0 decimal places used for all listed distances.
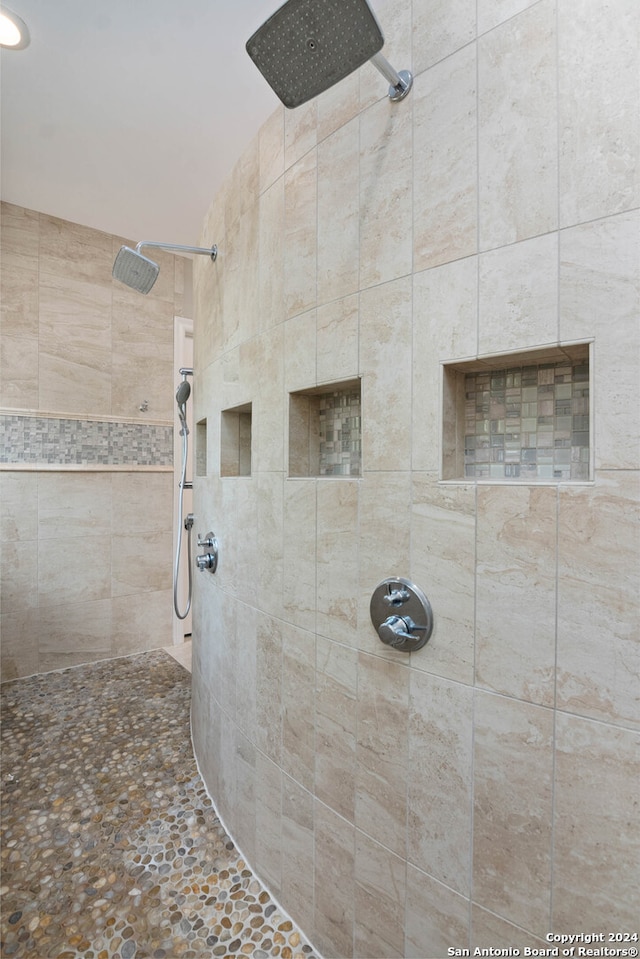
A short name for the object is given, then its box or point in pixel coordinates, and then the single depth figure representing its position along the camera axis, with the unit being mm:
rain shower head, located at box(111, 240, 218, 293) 1667
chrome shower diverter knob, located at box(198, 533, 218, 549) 1729
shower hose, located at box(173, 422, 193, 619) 2293
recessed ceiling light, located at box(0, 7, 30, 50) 1487
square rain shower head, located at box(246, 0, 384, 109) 762
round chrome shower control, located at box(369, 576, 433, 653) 921
